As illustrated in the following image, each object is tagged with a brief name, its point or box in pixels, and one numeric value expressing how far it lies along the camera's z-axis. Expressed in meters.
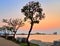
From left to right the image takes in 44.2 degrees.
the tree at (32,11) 8.73
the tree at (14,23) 18.55
